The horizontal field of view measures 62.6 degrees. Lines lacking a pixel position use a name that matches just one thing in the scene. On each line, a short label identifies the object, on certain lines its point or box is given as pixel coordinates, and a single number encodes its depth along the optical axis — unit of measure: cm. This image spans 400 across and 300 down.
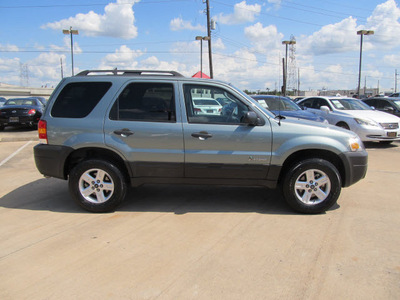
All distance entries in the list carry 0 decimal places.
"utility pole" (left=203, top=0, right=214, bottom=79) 2780
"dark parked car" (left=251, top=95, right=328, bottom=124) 923
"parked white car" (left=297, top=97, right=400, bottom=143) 1014
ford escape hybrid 440
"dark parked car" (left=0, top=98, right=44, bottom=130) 1305
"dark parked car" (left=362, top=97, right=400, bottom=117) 1373
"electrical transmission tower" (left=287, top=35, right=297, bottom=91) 7361
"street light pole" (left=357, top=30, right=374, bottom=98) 2943
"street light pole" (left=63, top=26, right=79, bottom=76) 2655
